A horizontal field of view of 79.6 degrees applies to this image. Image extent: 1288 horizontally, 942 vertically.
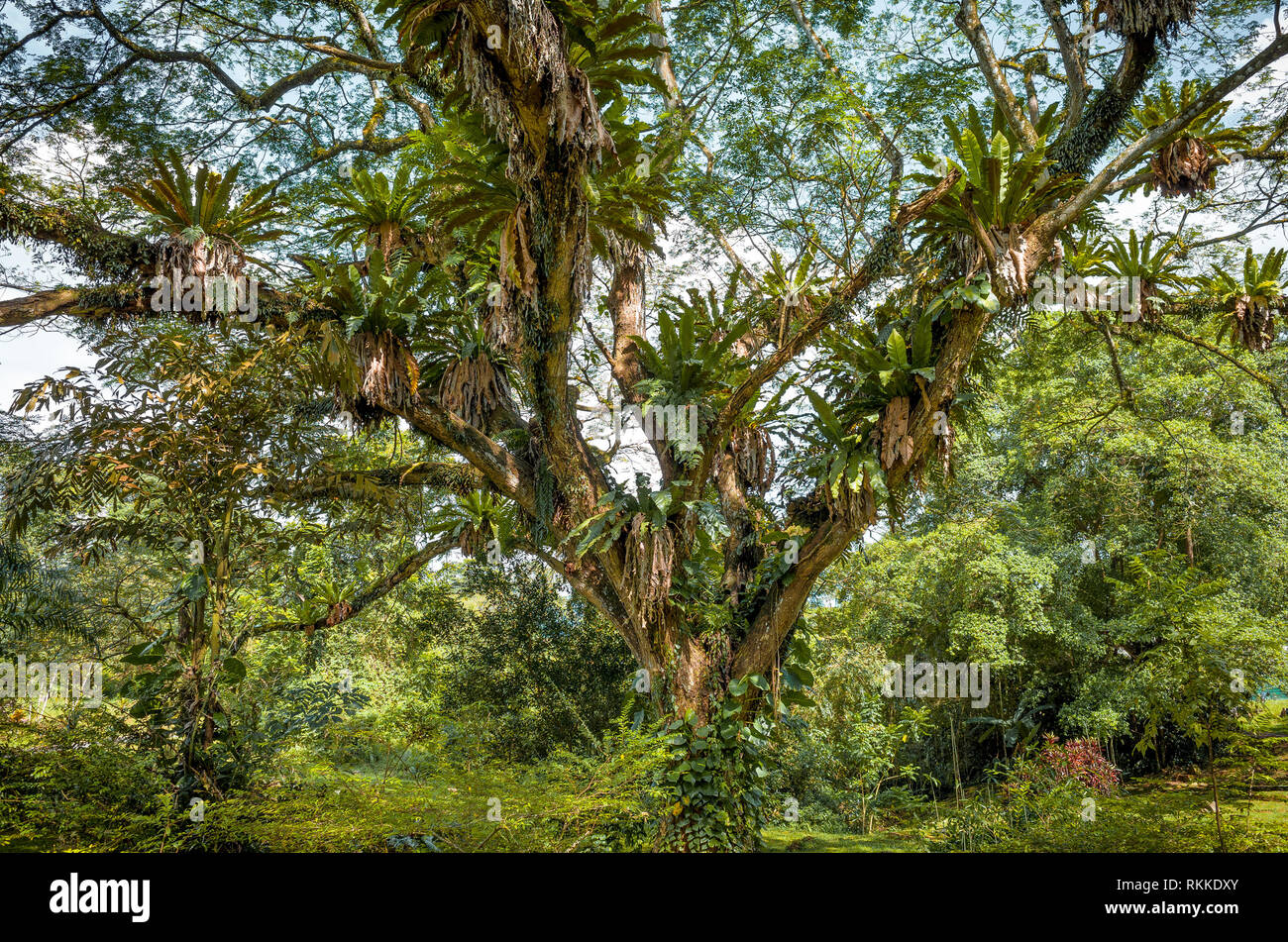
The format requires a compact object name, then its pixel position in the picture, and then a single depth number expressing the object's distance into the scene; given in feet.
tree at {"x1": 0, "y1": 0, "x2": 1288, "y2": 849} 14.90
